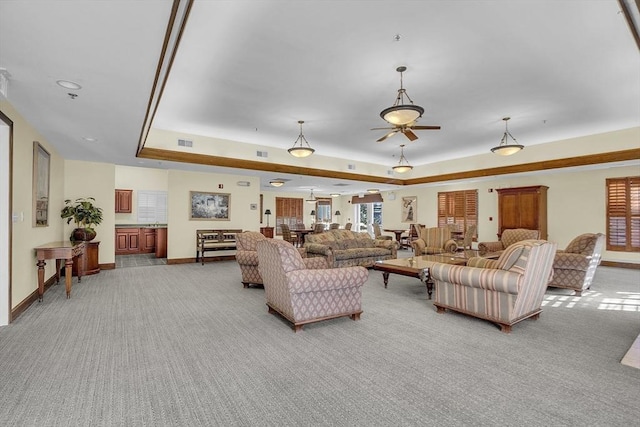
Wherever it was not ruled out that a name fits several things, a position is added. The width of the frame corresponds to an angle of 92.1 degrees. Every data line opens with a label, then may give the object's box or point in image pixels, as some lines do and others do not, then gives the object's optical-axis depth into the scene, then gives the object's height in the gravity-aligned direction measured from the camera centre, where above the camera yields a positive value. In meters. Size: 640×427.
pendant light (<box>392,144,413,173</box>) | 8.14 +1.80
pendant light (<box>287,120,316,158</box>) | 6.25 +1.32
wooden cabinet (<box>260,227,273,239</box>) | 13.34 -0.66
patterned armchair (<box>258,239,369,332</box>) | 3.40 -0.82
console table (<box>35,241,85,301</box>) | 4.51 -0.59
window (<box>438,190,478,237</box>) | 10.96 +0.26
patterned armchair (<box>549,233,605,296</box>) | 5.02 -0.79
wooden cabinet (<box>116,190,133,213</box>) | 10.68 +0.52
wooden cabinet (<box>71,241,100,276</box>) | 6.49 -0.96
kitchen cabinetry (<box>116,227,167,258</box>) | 9.64 -0.83
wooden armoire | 8.66 +0.23
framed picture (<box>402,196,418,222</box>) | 13.05 +0.34
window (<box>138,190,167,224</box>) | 11.22 +0.33
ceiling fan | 4.79 +1.38
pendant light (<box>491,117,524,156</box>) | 6.16 +1.38
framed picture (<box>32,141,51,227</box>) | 4.66 +0.50
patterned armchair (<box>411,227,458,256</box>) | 7.37 -0.66
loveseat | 6.94 -0.77
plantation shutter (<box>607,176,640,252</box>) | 7.70 +0.06
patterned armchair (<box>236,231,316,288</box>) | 5.38 -0.79
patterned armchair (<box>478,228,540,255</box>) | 7.02 -0.56
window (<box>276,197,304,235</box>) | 16.19 +0.21
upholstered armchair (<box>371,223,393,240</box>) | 11.84 -0.54
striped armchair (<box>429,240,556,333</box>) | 3.28 -0.77
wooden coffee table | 4.72 -0.81
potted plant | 6.25 -0.03
